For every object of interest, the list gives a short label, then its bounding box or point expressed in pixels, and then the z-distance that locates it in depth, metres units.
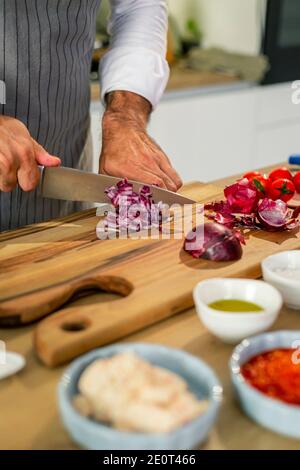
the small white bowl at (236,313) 0.88
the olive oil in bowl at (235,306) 0.94
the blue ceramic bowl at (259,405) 0.73
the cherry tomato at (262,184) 1.40
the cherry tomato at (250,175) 1.51
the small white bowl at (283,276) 1.00
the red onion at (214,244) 1.13
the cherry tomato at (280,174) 1.53
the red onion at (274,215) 1.29
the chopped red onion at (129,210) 1.30
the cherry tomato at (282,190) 1.42
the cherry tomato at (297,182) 1.57
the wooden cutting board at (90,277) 0.92
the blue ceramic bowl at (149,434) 0.66
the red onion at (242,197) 1.34
